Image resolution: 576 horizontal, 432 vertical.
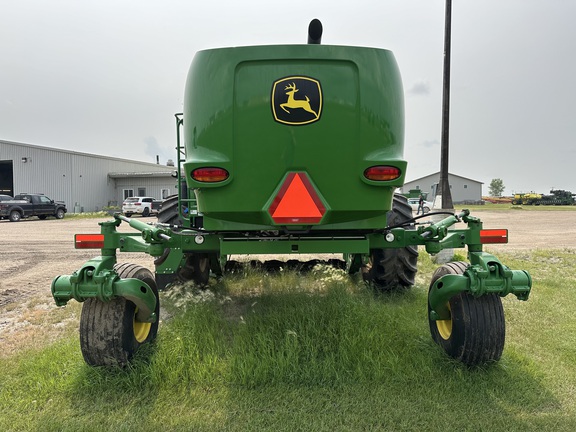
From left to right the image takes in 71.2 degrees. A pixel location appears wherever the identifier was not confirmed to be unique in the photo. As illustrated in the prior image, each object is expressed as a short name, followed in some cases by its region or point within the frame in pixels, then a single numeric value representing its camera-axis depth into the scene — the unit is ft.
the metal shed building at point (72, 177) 109.70
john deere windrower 9.59
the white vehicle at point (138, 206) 96.27
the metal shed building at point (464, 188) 218.79
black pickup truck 75.46
